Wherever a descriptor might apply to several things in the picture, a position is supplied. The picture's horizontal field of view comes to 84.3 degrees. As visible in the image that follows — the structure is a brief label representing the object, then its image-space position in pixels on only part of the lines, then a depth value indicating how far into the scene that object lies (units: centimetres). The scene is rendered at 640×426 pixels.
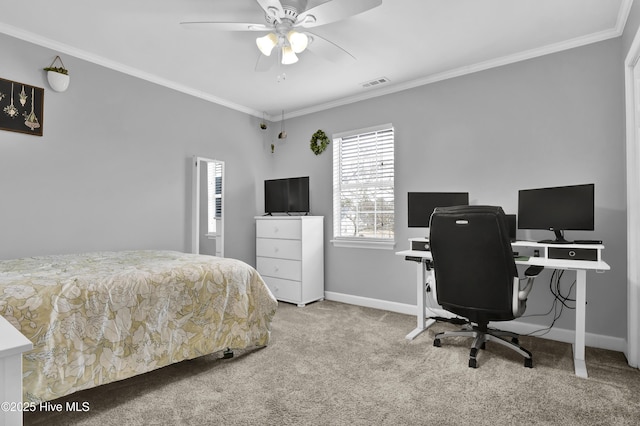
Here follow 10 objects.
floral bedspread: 169
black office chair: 228
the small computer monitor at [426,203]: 326
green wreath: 443
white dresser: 412
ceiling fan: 205
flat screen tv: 432
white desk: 231
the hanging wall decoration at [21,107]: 269
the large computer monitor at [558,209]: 257
